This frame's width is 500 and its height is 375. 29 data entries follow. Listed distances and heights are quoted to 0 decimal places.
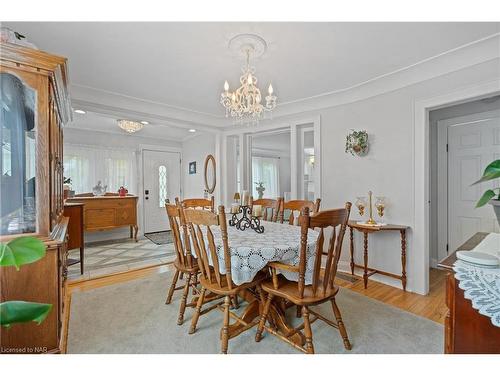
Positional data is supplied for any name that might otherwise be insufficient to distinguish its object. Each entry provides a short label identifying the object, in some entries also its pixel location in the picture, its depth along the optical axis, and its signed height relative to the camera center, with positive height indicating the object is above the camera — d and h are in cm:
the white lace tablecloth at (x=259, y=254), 159 -44
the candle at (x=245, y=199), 229 -11
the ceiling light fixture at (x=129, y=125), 419 +106
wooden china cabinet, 139 +0
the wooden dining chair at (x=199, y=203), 296 -20
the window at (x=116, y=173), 520 +31
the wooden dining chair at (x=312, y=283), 142 -62
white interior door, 292 +20
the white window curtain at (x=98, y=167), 480 +41
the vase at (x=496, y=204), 97 -7
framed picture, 564 +46
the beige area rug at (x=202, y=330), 171 -110
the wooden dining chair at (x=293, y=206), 257 -21
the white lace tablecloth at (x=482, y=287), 89 -37
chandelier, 206 +80
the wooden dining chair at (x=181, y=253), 197 -58
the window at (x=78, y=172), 475 +30
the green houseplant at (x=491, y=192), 91 -2
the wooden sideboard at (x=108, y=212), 439 -46
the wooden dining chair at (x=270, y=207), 287 -25
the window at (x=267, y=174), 664 +34
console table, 260 -56
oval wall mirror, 488 +26
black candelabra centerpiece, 215 -32
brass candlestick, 276 -27
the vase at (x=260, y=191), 645 -11
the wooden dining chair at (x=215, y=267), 156 -55
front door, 569 +8
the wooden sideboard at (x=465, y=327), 97 -57
